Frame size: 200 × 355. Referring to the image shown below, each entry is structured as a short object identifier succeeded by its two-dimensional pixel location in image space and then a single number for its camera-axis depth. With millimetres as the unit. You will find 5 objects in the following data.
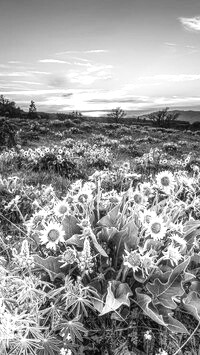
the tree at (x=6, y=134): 13633
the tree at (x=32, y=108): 51994
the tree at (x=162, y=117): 88938
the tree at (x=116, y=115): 87794
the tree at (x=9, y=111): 41050
